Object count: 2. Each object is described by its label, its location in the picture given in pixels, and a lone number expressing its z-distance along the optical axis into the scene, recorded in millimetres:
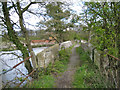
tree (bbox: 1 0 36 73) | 3956
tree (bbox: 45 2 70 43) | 4633
